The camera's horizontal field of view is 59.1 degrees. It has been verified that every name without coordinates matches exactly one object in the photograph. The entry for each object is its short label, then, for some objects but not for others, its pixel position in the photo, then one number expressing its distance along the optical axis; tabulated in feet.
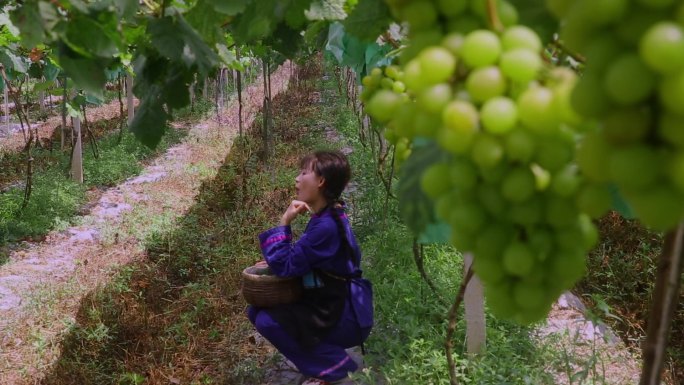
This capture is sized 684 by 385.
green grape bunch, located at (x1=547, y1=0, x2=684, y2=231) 1.15
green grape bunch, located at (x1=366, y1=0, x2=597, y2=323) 1.47
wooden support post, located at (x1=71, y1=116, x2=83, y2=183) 24.80
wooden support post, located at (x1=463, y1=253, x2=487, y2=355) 9.14
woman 9.92
